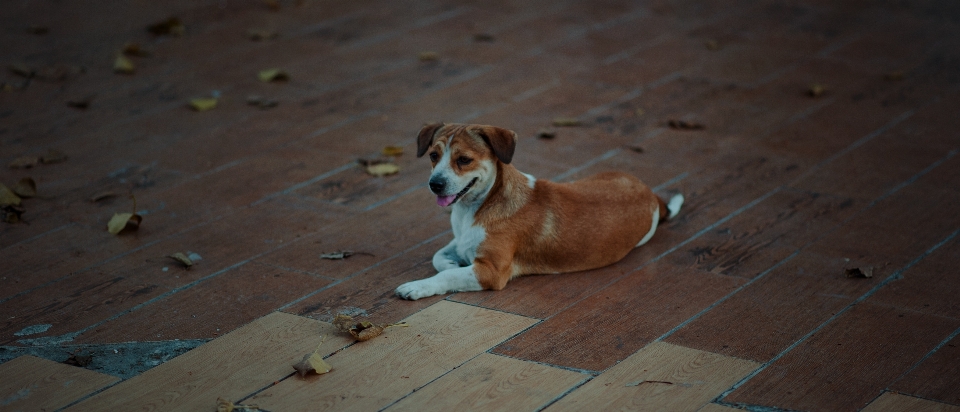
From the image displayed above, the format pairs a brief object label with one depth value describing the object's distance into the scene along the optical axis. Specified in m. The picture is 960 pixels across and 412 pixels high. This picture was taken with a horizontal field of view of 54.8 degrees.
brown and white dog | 3.88
